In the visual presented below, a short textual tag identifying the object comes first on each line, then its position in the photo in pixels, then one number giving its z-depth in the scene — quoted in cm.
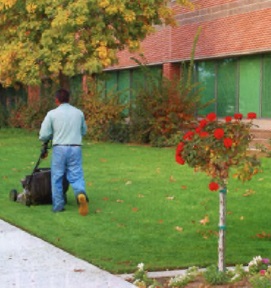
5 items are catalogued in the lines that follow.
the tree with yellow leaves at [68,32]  2525
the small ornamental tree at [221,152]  745
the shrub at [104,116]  2948
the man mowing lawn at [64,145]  1195
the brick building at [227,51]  2552
